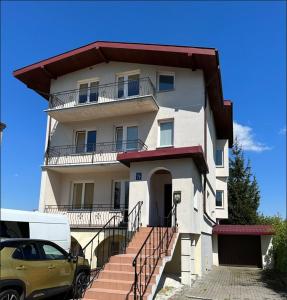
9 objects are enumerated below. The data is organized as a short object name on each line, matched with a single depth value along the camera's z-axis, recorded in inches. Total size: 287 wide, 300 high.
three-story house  519.6
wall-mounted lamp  419.7
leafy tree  558.8
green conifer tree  1076.7
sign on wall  451.0
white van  372.3
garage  697.6
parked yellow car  251.1
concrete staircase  291.2
